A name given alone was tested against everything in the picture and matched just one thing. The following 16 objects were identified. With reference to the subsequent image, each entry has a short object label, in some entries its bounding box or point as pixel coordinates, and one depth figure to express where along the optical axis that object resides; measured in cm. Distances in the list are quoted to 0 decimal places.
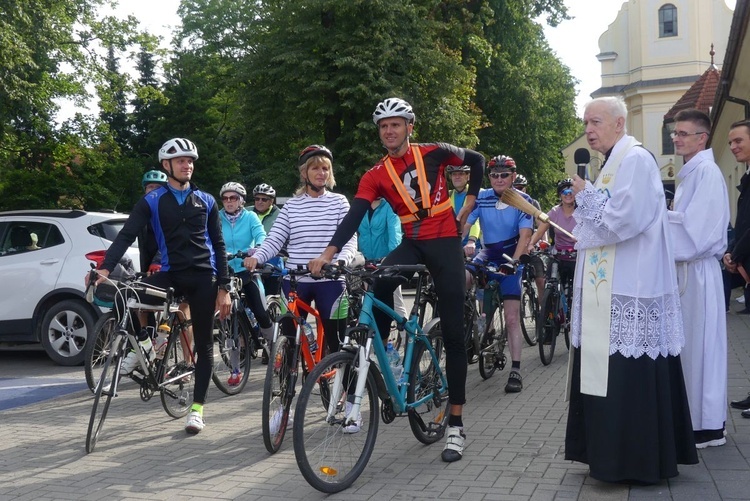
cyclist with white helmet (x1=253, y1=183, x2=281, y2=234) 1127
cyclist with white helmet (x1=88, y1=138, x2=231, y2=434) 707
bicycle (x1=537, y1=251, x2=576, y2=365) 1023
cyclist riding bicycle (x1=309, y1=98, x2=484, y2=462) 609
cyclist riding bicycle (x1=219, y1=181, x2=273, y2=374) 1024
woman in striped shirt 703
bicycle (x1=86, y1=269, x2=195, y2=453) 668
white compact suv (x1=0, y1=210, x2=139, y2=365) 1104
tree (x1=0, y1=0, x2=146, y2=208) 1911
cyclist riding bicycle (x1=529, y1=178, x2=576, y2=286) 1102
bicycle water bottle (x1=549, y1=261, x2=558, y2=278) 1070
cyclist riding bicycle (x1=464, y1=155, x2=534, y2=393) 901
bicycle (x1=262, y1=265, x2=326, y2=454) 618
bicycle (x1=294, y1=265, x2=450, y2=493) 517
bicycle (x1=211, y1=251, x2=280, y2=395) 863
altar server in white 601
